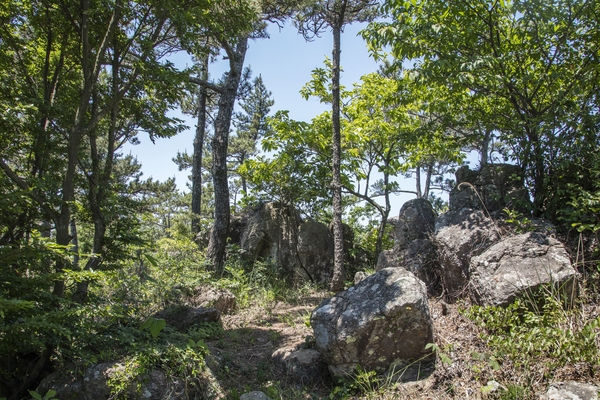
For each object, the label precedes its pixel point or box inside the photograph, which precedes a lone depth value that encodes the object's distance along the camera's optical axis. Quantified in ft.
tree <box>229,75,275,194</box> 61.93
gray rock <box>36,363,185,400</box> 11.84
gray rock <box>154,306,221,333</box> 18.24
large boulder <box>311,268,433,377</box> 13.48
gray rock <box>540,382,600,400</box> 9.26
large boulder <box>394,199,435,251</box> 20.99
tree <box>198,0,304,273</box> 29.81
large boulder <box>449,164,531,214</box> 17.74
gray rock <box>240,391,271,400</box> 12.61
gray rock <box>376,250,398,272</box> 21.13
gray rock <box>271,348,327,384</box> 14.49
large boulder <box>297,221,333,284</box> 29.43
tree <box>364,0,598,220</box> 16.02
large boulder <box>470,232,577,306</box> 13.00
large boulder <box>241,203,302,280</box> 29.94
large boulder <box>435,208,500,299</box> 16.80
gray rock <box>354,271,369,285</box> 21.08
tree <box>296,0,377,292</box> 24.22
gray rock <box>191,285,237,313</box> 22.13
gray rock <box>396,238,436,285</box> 19.11
